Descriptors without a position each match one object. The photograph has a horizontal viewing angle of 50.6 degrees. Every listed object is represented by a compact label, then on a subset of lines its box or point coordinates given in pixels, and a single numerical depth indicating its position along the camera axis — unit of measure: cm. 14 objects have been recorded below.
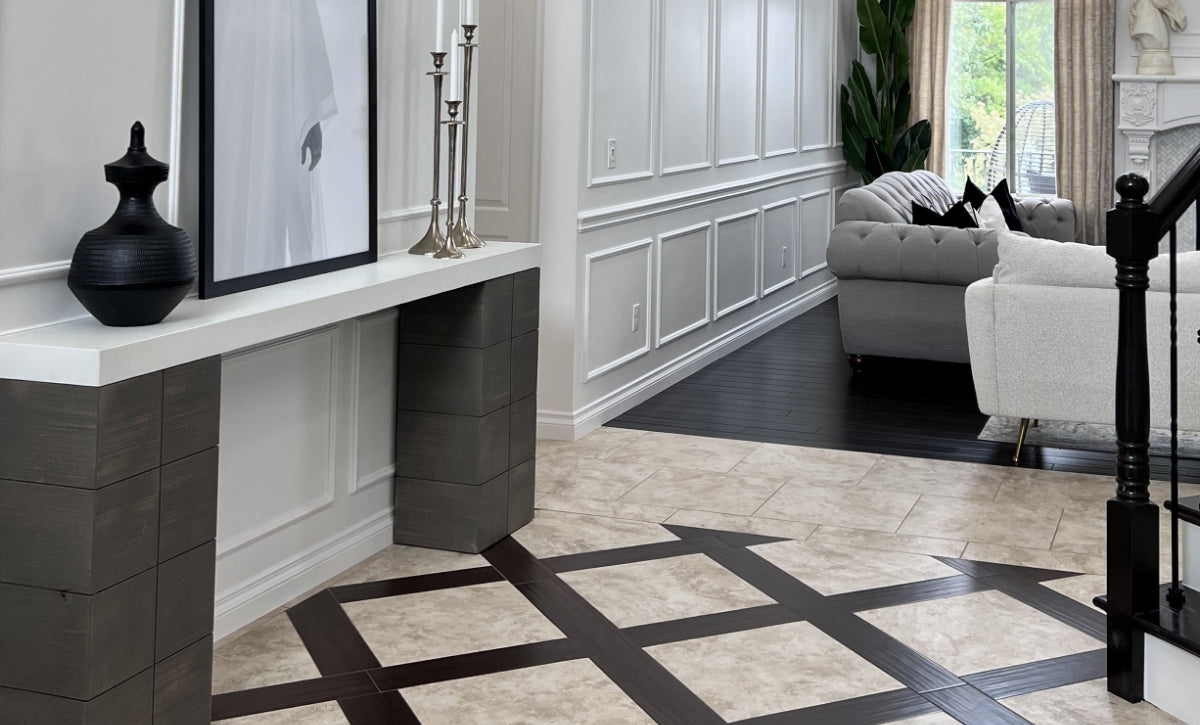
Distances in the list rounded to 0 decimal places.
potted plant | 933
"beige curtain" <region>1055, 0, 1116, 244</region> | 939
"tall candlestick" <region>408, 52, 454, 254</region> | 362
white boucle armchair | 448
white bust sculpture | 908
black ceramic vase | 228
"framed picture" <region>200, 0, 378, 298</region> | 278
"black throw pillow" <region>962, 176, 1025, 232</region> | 718
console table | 215
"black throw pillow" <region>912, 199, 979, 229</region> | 634
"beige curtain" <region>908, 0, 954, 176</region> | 984
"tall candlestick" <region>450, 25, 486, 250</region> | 372
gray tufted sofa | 596
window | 986
